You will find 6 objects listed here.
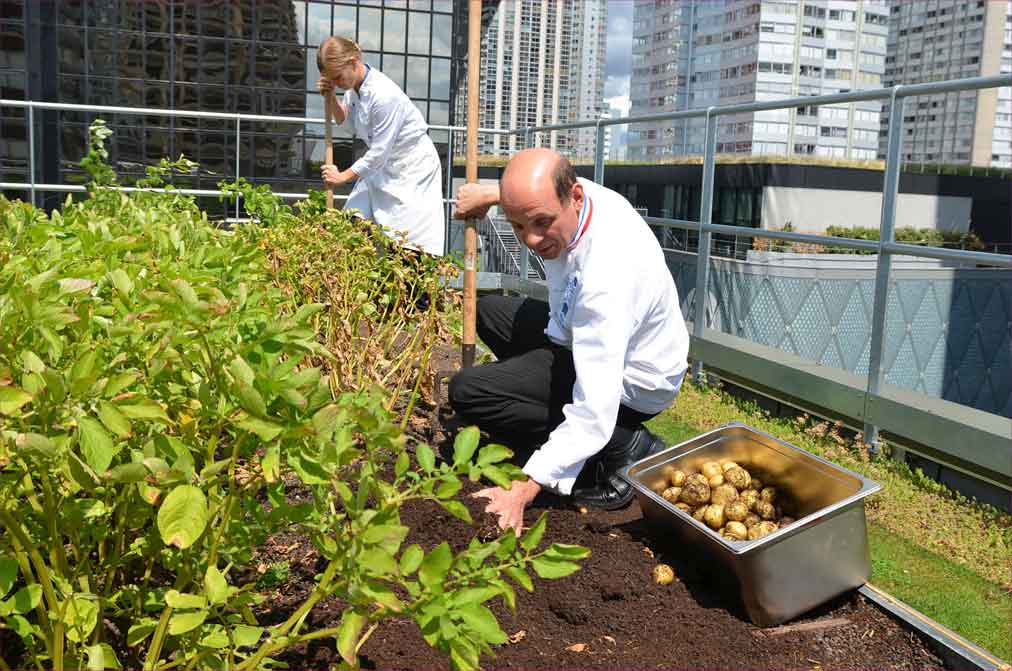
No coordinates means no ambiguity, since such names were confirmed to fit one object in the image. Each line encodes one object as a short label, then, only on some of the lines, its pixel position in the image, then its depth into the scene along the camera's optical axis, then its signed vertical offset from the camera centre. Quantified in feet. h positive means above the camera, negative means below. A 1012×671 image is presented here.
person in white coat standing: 19.25 +0.73
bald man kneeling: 9.32 -1.76
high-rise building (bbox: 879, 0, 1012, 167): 365.81 +72.89
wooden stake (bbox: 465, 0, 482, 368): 13.39 +0.11
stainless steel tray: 8.41 -3.10
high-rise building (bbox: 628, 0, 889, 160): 485.97 +78.93
